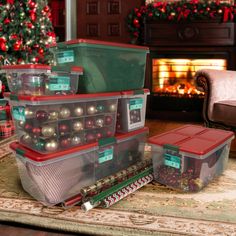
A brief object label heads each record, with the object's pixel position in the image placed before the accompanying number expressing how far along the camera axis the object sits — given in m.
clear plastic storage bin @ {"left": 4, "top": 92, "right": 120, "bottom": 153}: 1.61
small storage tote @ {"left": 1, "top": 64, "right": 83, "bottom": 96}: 1.68
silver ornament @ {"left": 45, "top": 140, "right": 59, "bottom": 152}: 1.62
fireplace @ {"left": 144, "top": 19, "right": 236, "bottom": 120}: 3.78
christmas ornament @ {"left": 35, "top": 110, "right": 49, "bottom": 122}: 1.59
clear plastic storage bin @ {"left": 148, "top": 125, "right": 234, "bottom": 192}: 1.79
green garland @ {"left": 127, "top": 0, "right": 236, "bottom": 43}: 3.67
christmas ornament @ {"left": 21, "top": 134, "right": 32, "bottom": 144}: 1.73
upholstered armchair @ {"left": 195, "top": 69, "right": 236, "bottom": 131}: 2.48
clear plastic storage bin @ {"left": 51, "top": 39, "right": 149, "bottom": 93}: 1.81
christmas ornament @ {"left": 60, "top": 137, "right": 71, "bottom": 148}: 1.68
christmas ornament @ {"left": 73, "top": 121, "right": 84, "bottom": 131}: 1.74
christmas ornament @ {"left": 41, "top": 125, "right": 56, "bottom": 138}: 1.61
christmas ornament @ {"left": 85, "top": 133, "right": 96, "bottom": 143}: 1.82
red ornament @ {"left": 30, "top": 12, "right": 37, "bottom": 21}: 3.71
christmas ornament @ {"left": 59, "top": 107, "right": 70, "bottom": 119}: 1.67
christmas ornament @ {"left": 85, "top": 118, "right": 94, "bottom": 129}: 1.81
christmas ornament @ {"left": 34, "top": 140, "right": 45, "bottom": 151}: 1.62
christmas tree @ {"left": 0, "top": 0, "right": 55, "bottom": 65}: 3.46
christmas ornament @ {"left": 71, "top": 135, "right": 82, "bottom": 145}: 1.73
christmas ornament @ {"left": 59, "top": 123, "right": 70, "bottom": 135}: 1.68
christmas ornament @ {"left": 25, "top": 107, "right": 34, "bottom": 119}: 1.62
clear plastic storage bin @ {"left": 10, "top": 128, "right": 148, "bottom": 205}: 1.61
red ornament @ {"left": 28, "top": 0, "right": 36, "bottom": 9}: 3.65
